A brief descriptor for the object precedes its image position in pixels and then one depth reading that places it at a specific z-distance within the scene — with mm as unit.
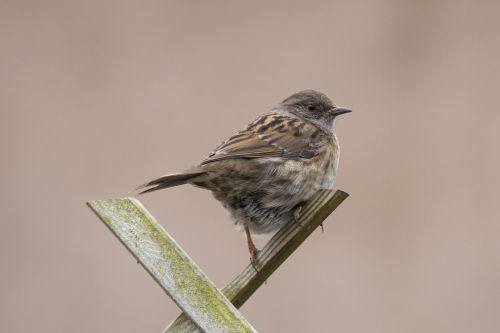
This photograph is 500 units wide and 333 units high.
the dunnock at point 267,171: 5883
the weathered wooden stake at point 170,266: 3834
